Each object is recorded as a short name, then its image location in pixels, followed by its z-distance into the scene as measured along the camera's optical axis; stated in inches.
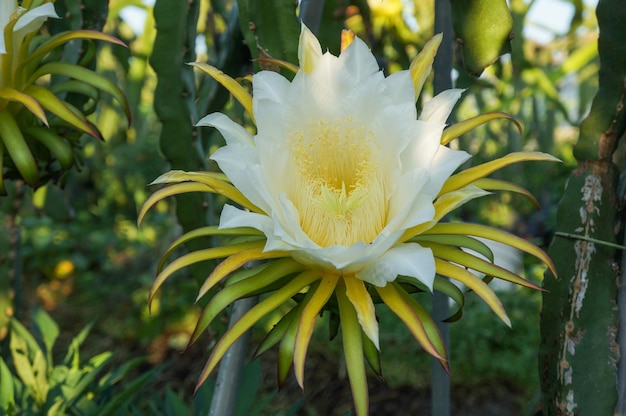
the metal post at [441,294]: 34.5
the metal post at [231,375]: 29.5
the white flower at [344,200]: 22.7
